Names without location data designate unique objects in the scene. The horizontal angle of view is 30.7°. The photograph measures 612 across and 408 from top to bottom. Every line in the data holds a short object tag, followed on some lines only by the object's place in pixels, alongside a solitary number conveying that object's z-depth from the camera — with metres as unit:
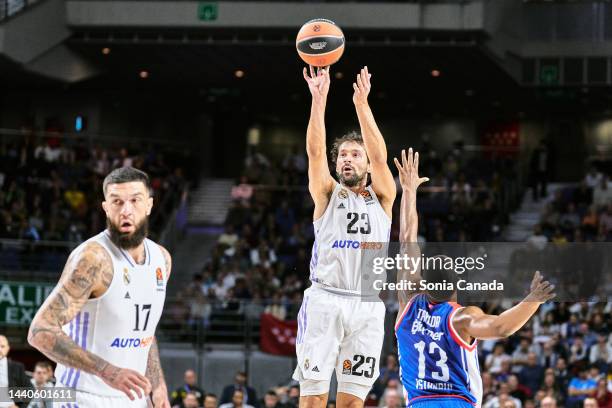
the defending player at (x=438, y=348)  8.48
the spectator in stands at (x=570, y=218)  25.22
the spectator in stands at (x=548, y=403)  15.06
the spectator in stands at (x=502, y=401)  15.62
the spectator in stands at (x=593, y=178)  28.61
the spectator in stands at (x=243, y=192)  28.81
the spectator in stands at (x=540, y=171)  30.64
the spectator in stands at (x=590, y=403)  14.80
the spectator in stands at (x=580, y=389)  16.70
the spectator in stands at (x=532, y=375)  17.84
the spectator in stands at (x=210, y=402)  16.24
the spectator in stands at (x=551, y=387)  16.94
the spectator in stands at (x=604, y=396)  16.39
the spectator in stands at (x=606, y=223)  24.75
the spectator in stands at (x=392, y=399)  15.09
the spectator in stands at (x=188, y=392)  17.75
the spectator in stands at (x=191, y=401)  16.69
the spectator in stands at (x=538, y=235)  23.91
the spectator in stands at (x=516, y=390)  16.75
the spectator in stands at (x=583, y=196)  27.25
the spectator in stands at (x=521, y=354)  18.39
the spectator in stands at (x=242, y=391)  18.47
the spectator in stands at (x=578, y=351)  18.05
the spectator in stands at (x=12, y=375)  13.48
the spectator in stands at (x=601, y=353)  17.39
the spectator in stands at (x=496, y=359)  18.27
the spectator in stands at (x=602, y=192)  27.72
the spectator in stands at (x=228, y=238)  26.59
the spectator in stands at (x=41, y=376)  14.39
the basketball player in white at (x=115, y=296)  6.92
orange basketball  10.41
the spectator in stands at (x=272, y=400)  17.20
